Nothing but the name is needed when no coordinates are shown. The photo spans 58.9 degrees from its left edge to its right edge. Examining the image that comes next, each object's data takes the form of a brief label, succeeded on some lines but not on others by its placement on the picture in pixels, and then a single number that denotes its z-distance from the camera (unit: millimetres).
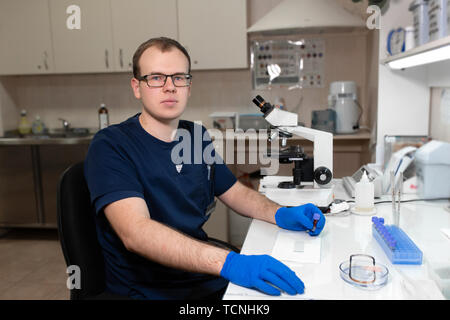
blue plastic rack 1022
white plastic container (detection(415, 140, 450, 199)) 1598
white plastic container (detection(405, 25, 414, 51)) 1902
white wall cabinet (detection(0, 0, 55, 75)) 3301
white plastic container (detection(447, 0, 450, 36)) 1510
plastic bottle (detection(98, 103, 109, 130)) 3539
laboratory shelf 1228
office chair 1082
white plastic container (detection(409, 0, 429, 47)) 1732
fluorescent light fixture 1396
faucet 3639
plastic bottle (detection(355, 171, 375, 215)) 1457
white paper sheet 1072
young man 1088
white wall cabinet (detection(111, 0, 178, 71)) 3174
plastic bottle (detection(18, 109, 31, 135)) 3637
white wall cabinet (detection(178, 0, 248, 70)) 3123
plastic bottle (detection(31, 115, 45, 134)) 3648
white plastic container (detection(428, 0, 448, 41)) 1550
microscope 1470
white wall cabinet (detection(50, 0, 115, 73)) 3240
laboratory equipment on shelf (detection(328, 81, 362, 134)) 3094
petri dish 906
